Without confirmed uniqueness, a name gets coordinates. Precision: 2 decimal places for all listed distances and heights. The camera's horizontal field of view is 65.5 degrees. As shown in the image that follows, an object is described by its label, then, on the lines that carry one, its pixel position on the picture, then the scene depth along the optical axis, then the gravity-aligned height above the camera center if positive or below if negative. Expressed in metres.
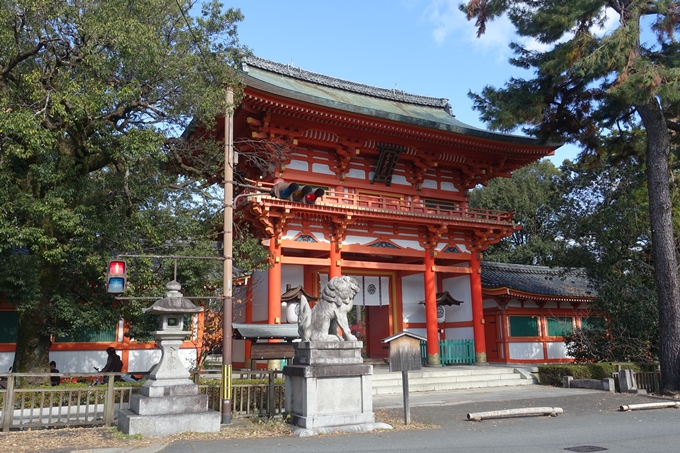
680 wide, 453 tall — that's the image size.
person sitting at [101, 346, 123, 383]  13.66 -0.62
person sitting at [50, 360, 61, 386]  13.12 -0.86
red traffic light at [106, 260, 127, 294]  8.76 +1.00
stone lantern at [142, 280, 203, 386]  8.95 +0.10
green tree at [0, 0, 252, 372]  10.16 +3.93
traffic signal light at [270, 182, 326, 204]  9.08 +2.45
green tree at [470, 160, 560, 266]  34.22 +8.37
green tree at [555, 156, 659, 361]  17.03 +2.17
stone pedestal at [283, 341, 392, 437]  8.62 -0.90
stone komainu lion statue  9.30 +0.37
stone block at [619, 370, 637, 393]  14.31 -1.33
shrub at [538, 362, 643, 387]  15.26 -1.10
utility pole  8.91 +0.91
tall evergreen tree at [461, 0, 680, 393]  14.05 +7.13
